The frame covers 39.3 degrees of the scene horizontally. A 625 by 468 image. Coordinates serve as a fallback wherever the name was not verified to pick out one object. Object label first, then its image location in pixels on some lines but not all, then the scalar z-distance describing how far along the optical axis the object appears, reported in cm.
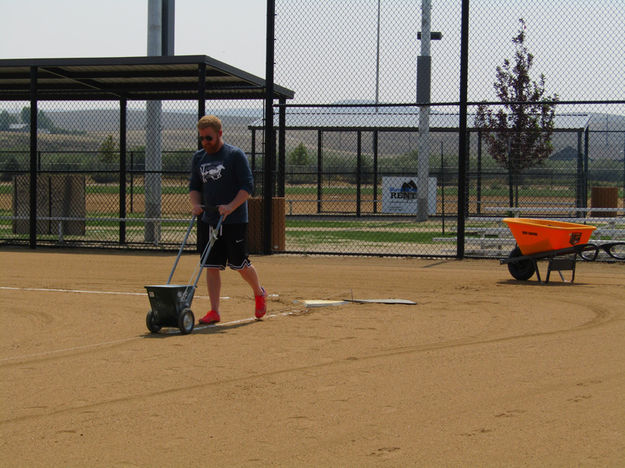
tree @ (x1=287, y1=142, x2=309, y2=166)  4787
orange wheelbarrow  1130
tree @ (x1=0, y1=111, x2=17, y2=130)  7545
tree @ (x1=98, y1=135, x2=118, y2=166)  3388
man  799
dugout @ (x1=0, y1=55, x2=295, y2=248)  1549
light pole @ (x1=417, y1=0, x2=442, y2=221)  1756
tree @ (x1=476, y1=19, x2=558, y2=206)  2789
